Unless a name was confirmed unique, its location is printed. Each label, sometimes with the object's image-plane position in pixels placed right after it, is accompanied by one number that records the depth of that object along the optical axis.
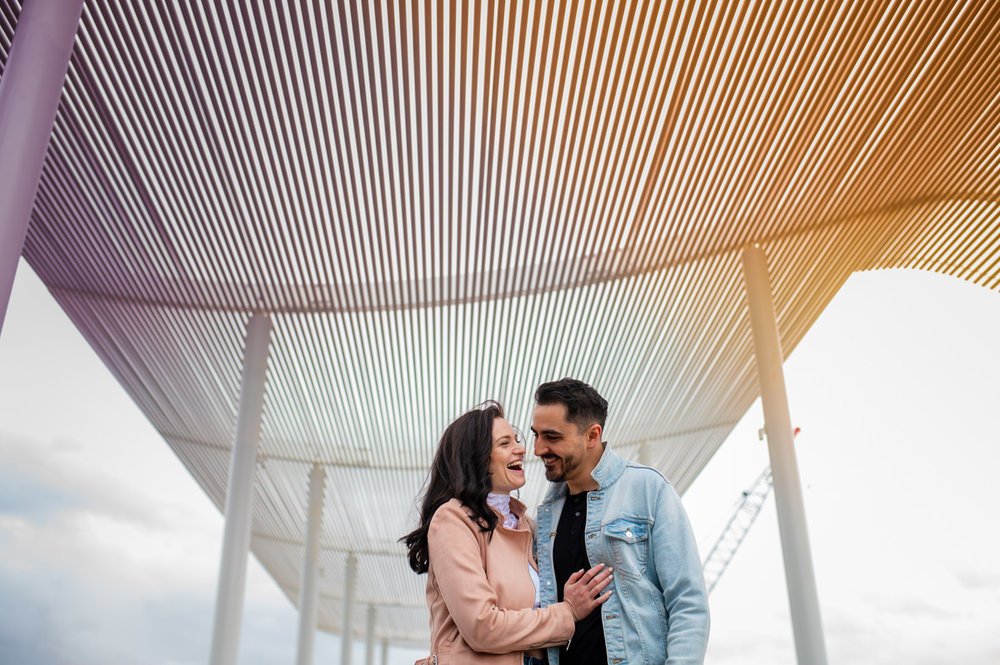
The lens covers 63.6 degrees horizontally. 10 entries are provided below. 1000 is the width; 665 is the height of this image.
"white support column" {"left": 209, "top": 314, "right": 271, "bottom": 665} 9.53
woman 2.18
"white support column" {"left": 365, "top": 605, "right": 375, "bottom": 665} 28.98
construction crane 40.75
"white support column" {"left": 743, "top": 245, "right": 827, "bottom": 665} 8.18
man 2.21
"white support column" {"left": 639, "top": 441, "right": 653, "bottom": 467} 15.95
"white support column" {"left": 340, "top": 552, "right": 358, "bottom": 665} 22.73
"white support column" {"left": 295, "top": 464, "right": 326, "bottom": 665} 16.61
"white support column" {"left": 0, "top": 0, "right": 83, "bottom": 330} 4.25
